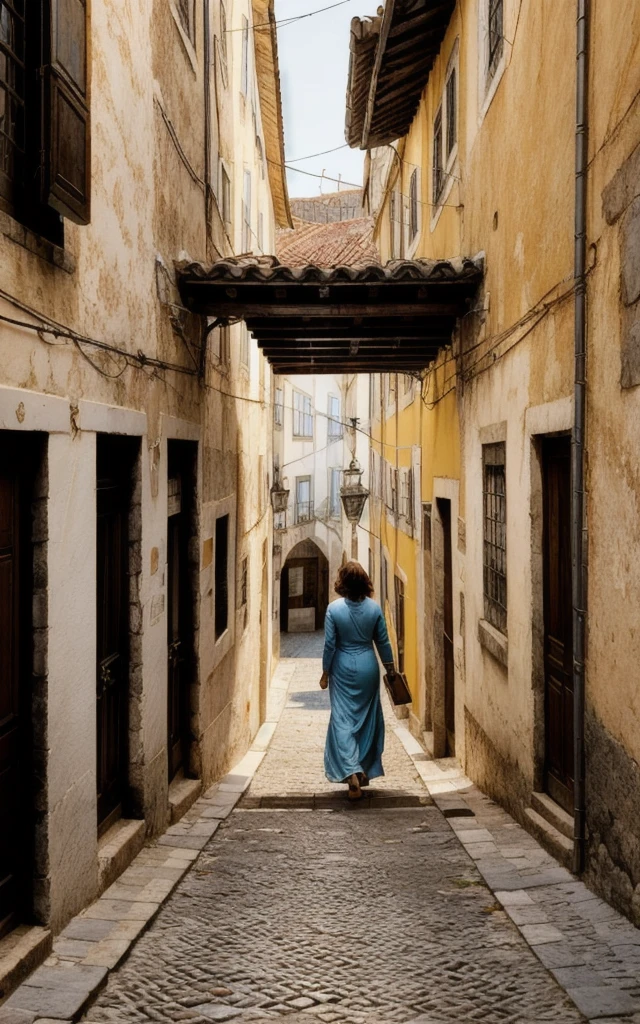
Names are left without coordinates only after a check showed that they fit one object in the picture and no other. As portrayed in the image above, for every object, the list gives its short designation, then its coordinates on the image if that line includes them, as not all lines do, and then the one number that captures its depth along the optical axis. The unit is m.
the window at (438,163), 9.92
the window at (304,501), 31.35
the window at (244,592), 11.48
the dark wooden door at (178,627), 7.30
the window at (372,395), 22.94
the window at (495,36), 6.72
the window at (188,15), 7.17
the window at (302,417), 30.71
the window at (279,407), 25.38
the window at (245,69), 12.05
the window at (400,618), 14.66
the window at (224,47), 9.81
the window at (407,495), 13.42
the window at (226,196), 10.11
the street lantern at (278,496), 16.89
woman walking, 7.86
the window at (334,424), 34.94
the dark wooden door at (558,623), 5.34
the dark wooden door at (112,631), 5.30
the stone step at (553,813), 5.09
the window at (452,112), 8.89
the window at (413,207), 12.43
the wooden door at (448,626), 10.36
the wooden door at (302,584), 32.06
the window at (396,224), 14.67
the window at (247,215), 12.85
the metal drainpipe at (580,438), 4.47
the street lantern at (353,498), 16.42
